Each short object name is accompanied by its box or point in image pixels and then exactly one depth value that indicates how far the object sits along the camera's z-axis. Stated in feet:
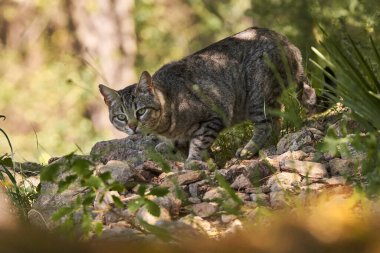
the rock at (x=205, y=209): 25.53
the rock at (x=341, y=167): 27.27
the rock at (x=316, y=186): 26.00
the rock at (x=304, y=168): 27.71
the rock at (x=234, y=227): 22.23
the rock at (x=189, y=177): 29.40
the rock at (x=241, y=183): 28.27
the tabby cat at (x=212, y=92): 41.19
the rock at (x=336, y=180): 26.20
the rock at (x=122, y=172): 29.76
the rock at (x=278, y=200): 24.57
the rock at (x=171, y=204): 25.76
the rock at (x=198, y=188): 28.56
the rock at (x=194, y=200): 27.40
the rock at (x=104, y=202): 27.30
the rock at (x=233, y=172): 29.78
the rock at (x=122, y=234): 21.61
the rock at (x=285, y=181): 26.89
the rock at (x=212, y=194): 27.13
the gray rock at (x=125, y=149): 37.91
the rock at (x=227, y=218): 24.26
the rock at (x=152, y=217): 24.20
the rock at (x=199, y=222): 23.31
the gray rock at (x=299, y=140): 32.73
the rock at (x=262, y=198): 25.67
